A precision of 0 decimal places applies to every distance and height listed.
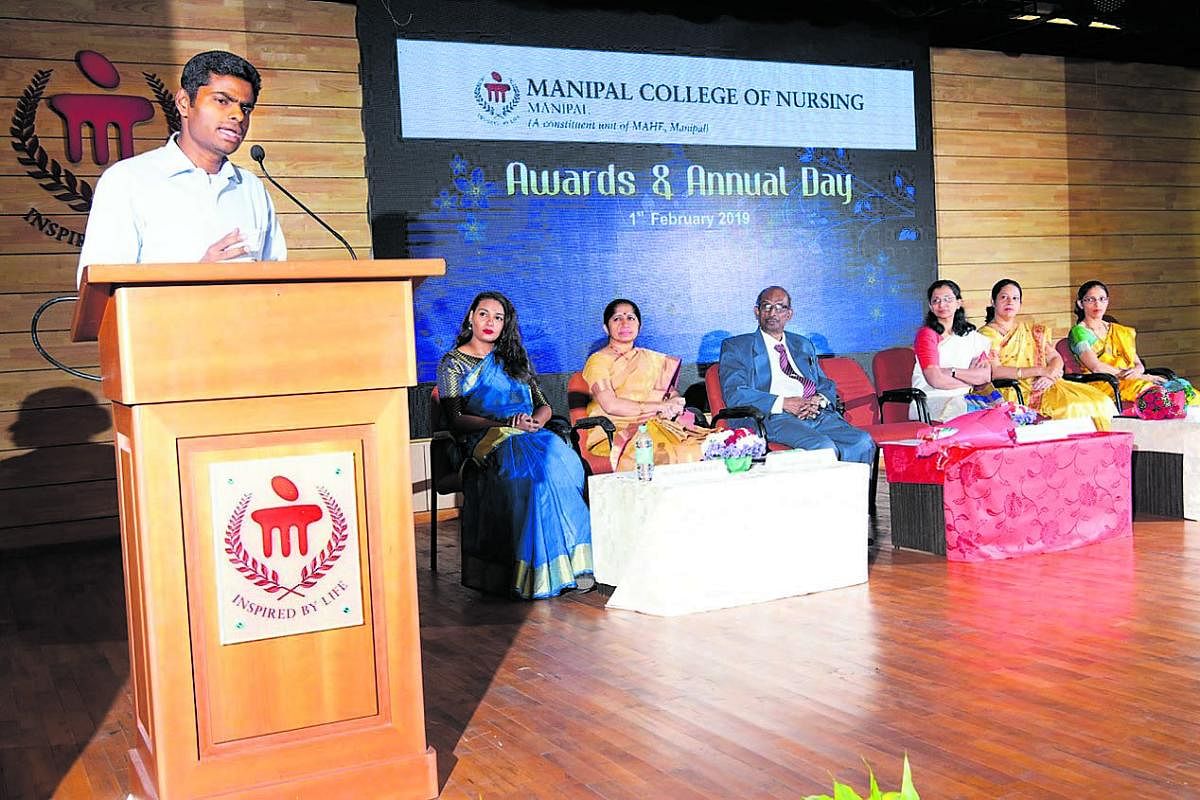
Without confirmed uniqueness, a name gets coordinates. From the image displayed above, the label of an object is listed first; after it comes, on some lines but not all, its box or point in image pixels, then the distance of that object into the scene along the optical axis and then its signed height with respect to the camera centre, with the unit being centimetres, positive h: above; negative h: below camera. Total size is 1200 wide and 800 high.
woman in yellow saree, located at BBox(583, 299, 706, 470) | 498 -22
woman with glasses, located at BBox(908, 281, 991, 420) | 591 -11
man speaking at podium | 232 +35
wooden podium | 208 -29
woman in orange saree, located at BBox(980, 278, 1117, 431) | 581 -17
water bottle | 406 -38
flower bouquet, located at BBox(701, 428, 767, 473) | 425 -38
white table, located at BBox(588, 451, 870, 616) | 394 -65
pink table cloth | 454 -63
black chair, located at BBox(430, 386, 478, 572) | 476 -42
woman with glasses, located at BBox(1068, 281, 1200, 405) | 632 -8
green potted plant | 98 -38
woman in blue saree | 446 -47
